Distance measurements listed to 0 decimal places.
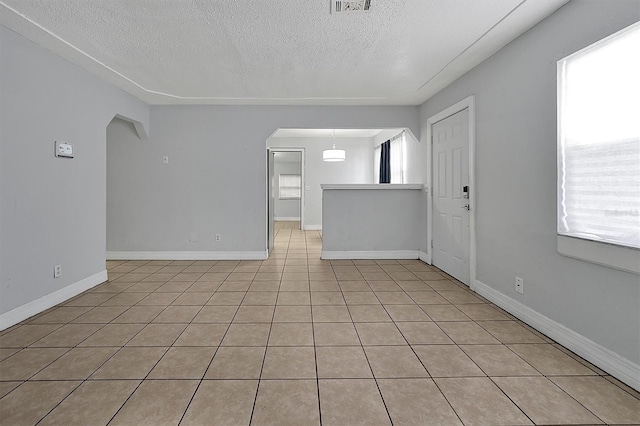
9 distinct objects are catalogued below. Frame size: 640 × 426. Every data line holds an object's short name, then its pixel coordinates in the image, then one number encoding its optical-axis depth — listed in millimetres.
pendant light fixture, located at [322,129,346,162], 6910
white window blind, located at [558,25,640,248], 1699
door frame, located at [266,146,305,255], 8352
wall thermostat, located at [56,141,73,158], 2964
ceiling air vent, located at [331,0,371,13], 2187
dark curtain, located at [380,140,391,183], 7125
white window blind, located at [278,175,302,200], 11859
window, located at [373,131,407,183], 6434
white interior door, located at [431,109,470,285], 3549
